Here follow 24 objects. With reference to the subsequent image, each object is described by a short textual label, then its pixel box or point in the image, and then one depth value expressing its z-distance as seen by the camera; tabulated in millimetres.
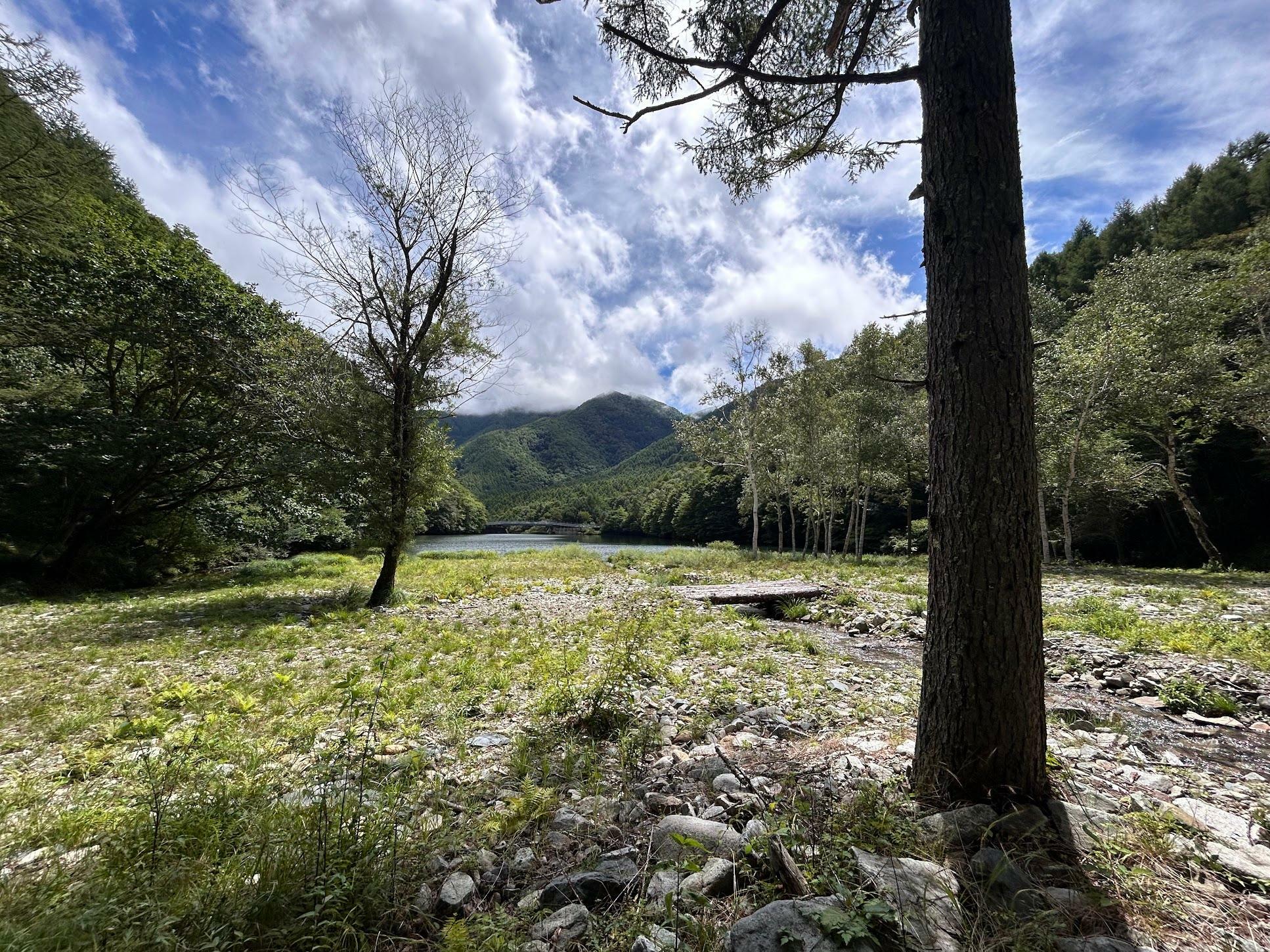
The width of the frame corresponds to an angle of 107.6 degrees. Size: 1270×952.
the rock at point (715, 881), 2480
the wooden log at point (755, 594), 13867
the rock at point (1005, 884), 2297
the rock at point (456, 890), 2480
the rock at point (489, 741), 4652
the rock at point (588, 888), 2525
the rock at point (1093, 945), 1989
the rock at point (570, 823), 3197
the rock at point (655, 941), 2041
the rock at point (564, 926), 2254
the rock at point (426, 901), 2420
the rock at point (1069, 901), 2219
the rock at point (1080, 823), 2758
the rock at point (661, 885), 2492
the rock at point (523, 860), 2809
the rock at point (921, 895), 2014
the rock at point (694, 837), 2762
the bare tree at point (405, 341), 12680
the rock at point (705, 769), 3852
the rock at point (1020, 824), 2781
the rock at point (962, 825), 2775
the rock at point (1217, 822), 2824
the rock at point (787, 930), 1914
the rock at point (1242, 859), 2432
